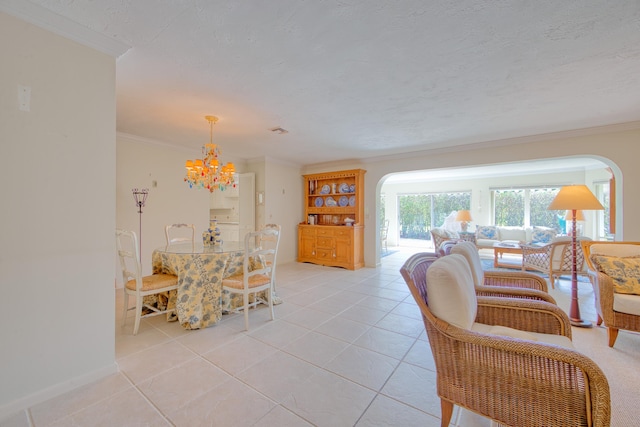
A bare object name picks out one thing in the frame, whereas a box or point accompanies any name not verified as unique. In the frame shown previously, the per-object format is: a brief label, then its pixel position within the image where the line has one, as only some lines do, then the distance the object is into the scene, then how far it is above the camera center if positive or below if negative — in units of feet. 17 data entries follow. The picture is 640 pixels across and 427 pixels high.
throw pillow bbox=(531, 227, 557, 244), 20.24 -1.84
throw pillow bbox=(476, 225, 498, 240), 22.52 -1.81
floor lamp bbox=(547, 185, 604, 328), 8.96 +0.22
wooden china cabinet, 18.37 -0.69
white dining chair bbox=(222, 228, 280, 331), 8.92 -2.47
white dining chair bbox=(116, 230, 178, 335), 8.20 -2.42
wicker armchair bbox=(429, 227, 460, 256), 19.22 -1.85
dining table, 8.75 -2.38
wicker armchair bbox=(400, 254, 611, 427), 3.51 -2.36
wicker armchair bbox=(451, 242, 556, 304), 6.50 -1.98
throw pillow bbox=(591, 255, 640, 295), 7.60 -1.81
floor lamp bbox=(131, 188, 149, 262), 13.38 +0.70
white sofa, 20.63 -1.92
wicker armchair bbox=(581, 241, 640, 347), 7.23 -2.54
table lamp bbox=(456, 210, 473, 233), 21.54 -0.39
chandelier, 10.68 +1.68
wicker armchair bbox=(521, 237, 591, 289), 13.73 -2.59
